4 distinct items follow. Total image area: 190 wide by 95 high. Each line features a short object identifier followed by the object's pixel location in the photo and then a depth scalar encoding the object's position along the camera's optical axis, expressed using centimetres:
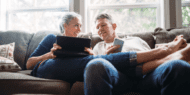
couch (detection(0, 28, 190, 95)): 98
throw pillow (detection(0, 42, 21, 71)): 153
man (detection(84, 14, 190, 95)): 71
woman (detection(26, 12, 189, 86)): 91
